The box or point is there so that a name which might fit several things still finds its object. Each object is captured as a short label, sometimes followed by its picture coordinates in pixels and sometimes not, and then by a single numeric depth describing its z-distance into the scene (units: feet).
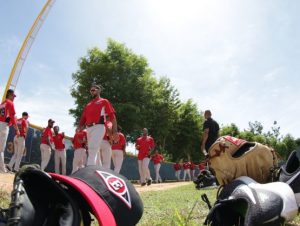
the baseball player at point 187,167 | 74.19
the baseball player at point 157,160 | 51.93
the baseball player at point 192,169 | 81.24
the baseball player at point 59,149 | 32.55
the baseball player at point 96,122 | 17.73
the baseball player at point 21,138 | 27.15
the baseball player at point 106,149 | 23.47
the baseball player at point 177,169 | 73.53
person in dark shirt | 21.33
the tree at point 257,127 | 197.83
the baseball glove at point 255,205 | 3.84
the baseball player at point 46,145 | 29.93
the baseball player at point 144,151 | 33.35
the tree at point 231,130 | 140.47
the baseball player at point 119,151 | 28.98
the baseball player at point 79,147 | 29.48
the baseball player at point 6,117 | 20.13
